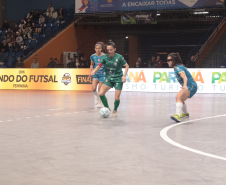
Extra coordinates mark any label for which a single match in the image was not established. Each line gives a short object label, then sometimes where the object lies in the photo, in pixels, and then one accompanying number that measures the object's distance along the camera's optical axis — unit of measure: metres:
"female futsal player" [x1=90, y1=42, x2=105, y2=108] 13.09
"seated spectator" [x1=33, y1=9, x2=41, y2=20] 32.50
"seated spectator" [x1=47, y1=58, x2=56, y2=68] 25.60
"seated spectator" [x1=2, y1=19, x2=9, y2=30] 32.65
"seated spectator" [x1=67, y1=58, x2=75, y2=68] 25.47
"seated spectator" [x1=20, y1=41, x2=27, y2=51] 30.48
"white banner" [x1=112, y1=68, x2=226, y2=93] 21.14
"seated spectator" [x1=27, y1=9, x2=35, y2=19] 32.46
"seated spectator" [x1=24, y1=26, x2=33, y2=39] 31.16
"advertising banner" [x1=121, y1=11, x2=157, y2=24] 28.53
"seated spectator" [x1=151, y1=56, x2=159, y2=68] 23.81
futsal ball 10.06
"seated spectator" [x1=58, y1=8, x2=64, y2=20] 31.79
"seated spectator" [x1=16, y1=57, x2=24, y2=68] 26.12
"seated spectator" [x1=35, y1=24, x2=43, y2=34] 31.41
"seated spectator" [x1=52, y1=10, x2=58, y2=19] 31.95
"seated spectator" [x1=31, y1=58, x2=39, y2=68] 25.62
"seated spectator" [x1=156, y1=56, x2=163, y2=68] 24.08
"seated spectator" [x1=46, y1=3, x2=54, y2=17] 32.03
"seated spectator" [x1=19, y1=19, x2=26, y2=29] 31.91
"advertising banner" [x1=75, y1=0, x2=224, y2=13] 27.19
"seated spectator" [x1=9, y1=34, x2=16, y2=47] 30.88
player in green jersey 10.45
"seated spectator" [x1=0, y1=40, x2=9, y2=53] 30.50
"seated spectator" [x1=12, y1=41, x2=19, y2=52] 30.25
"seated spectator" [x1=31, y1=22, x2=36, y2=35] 31.48
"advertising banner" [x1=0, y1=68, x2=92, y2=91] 23.22
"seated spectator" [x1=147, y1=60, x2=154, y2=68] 24.02
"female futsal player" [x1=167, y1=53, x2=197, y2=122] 9.42
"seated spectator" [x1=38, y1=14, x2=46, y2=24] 31.95
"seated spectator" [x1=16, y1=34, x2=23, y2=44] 30.94
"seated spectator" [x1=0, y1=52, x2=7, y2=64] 29.38
